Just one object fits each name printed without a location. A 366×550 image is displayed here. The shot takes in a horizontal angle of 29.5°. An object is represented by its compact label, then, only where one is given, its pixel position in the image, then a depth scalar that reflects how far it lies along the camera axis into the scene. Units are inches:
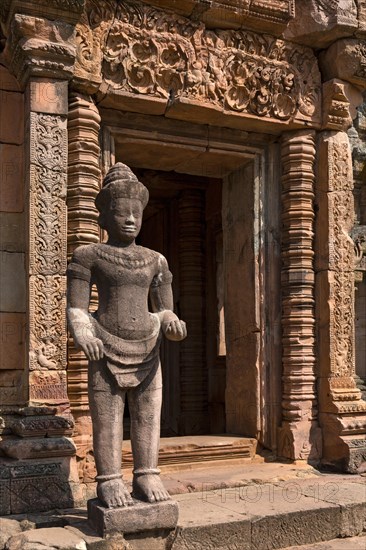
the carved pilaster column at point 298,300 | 283.4
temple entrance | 278.1
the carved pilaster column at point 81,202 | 240.4
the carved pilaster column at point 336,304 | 280.4
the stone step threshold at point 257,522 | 180.7
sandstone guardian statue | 178.4
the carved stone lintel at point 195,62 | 253.6
